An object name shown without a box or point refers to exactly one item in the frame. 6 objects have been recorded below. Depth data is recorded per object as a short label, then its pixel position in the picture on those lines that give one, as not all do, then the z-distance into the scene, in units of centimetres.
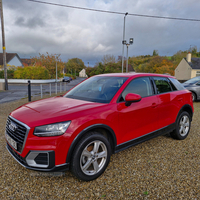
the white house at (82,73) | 11769
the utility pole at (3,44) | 1775
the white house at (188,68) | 4362
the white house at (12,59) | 4809
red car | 232
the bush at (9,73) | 3300
